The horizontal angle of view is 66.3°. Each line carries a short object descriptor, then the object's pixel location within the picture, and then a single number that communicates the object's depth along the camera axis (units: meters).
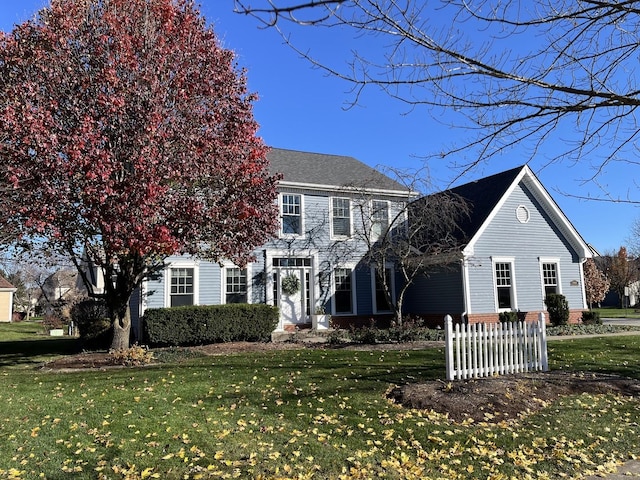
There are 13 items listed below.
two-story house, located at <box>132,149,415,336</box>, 17.38
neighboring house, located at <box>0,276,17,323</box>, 40.62
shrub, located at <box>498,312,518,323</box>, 18.15
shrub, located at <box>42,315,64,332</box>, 28.33
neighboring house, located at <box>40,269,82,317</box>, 39.81
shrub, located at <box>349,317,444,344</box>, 14.53
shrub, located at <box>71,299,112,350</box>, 15.94
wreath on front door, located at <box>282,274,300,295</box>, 18.73
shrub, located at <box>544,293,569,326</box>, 19.62
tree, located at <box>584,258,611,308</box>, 30.88
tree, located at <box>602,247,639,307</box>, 45.00
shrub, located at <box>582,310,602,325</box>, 20.38
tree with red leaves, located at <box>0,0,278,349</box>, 9.58
